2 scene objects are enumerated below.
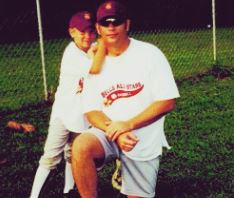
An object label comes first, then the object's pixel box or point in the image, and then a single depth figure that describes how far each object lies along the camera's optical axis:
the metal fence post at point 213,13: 10.34
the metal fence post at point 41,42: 8.12
